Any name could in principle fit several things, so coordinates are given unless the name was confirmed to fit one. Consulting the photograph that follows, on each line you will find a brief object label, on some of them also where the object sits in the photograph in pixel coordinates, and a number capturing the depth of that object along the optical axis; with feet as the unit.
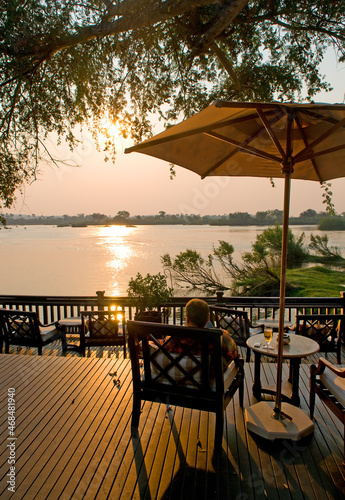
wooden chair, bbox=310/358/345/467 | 7.99
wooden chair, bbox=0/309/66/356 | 15.08
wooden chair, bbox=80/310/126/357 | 15.49
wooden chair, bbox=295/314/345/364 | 12.86
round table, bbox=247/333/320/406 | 9.87
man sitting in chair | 8.60
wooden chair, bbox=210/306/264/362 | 12.97
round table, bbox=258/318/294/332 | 16.35
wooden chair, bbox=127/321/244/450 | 7.96
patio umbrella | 7.72
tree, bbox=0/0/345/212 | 17.70
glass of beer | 10.51
